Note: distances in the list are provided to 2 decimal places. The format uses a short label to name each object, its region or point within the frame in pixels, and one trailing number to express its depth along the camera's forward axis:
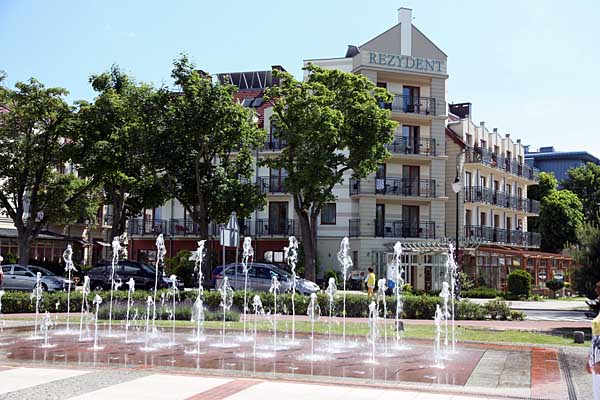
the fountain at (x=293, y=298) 16.03
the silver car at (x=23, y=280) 28.69
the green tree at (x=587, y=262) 20.31
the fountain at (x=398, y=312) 15.59
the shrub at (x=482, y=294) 37.56
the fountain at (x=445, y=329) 14.93
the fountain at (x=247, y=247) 20.54
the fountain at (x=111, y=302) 17.69
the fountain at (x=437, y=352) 11.81
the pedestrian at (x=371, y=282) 27.06
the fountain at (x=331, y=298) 19.39
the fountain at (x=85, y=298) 21.03
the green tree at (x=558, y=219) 61.91
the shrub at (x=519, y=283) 38.38
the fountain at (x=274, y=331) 14.37
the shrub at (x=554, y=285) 42.50
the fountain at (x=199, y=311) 17.05
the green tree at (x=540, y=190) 65.38
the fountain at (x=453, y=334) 14.32
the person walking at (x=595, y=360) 7.05
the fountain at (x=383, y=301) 14.64
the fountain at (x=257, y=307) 21.93
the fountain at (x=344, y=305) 16.12
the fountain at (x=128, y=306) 16.70
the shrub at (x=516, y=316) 23.05
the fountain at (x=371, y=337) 12.31
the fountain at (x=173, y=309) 15.90
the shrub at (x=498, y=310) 22.92
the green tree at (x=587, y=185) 68.38
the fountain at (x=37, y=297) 20.33
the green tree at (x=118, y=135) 32.38
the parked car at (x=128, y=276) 32.22
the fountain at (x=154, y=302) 18.10
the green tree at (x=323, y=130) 32.09
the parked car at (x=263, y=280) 29.17
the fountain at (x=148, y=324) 13.68
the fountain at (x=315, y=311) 22.38
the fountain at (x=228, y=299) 22.29
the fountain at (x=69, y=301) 19.55
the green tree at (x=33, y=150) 33.97
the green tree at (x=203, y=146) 30.39
